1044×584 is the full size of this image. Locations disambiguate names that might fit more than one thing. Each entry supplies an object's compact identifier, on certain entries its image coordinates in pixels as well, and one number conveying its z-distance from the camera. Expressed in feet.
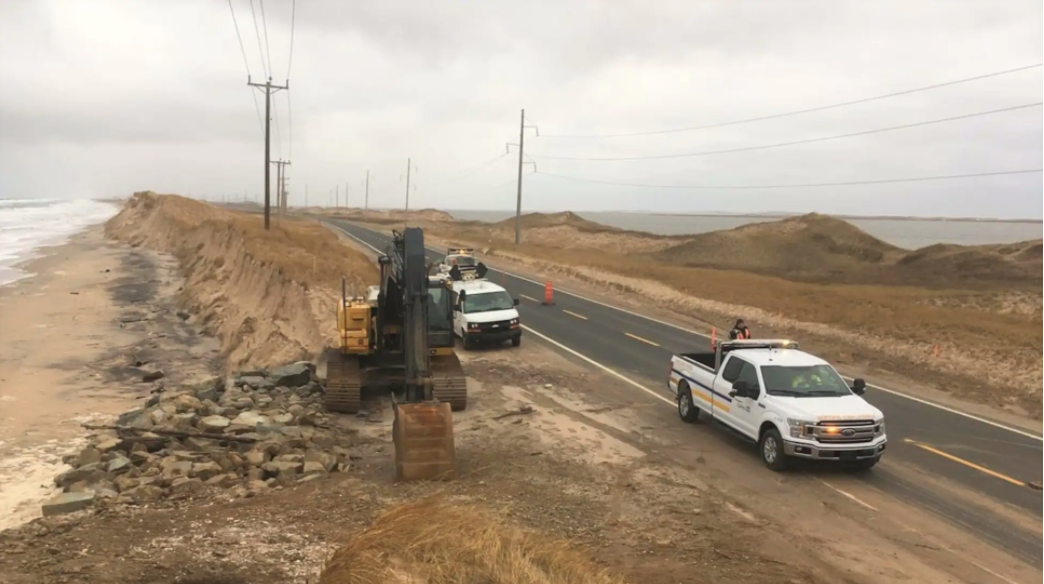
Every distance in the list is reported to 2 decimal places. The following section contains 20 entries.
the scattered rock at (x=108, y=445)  45.90
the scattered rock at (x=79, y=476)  41.14
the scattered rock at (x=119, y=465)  42.32
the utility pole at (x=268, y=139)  166.91
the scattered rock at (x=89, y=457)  44.80
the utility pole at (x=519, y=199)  232.06
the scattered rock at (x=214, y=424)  49.90
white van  83.15
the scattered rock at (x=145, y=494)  38.45
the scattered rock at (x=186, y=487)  39.50
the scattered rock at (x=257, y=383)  62.23
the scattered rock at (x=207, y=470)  41.60
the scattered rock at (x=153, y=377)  76.89
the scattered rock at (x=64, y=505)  36.83
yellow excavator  41.57
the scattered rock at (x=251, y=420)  50.92
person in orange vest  65.08
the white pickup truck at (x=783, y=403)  42.52
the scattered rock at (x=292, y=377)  63.05
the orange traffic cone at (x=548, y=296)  119.24
